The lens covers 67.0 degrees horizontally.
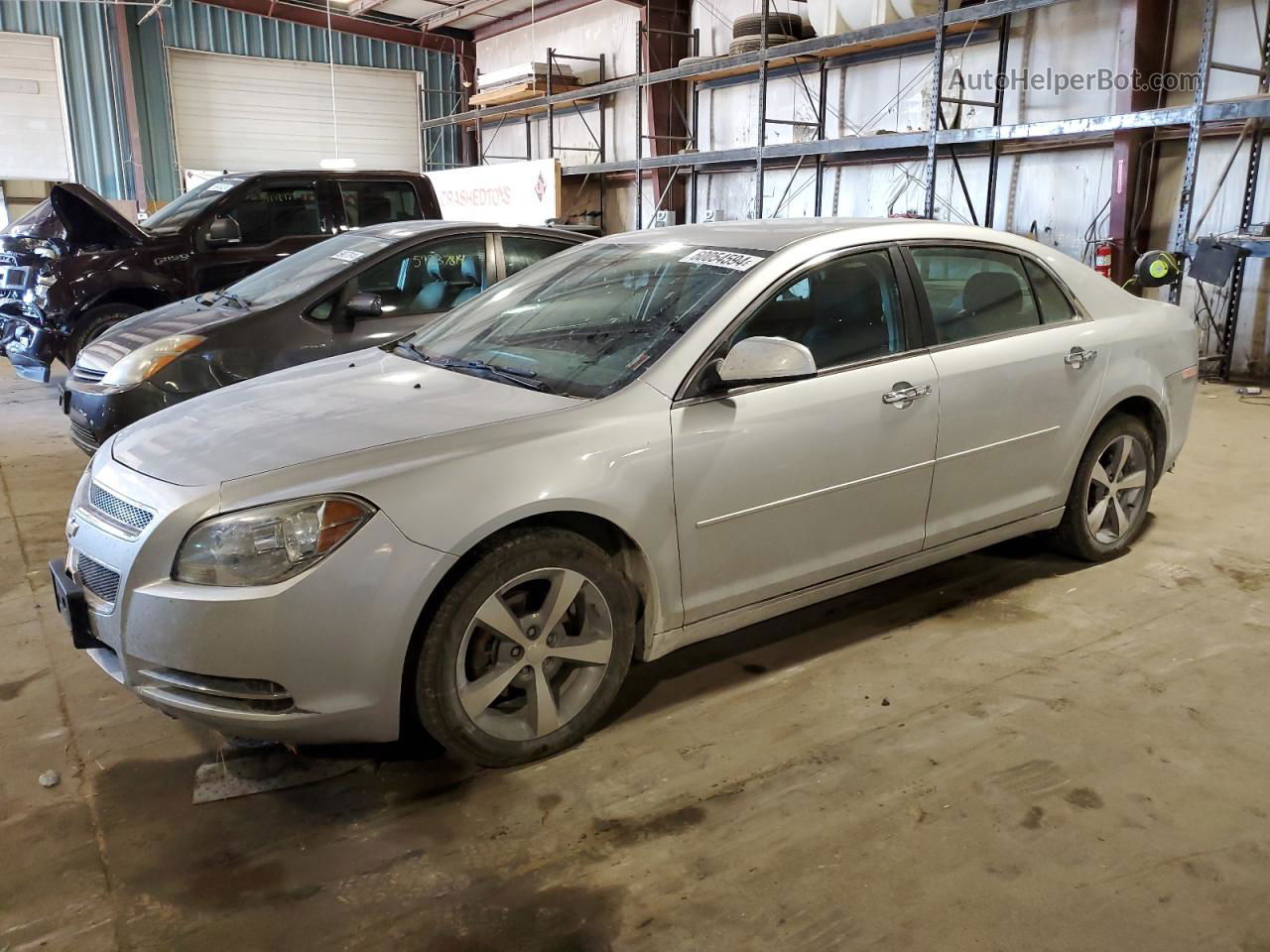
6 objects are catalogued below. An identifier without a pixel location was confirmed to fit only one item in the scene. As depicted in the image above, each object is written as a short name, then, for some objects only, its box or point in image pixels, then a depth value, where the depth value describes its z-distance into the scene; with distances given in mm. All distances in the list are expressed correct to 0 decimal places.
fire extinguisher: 8672
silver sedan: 2178
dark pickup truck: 6895
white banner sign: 13586
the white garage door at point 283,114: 17234
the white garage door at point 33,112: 15227
